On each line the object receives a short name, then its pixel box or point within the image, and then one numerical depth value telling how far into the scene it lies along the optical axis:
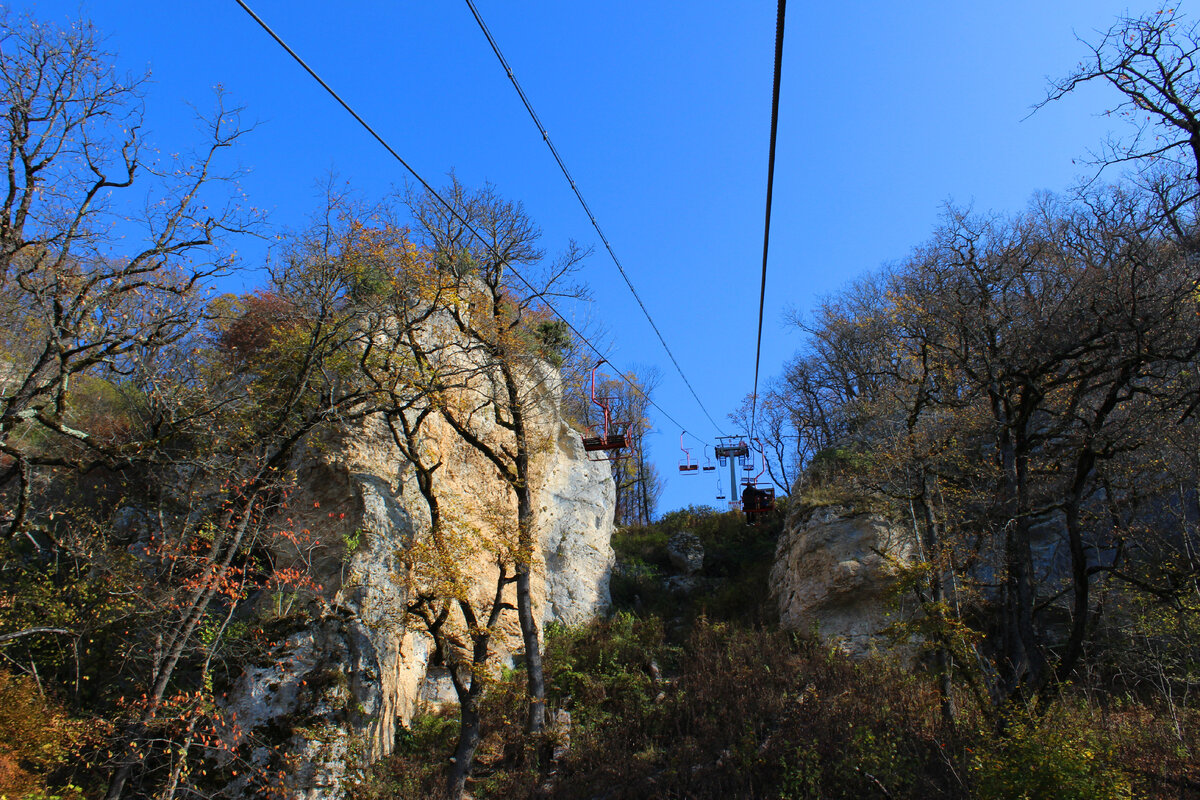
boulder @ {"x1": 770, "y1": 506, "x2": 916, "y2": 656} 17.89
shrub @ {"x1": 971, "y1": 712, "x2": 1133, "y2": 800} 7.28
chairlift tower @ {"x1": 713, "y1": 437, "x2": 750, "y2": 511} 26.88
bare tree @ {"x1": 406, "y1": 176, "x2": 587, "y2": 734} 15.39
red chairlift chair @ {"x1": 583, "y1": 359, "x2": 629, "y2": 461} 18.25
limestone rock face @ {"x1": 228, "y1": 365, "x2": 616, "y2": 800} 11.84
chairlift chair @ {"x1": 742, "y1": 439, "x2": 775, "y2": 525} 25.17
